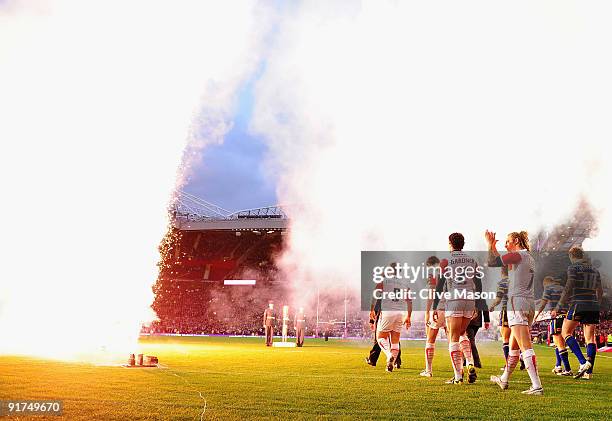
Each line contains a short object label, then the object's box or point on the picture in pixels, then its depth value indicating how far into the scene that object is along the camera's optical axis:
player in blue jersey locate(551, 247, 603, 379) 11.12
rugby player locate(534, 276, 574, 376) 11.84
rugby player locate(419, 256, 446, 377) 11.33
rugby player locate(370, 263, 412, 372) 12.80
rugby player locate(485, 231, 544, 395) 8.76
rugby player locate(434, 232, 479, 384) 9.55
